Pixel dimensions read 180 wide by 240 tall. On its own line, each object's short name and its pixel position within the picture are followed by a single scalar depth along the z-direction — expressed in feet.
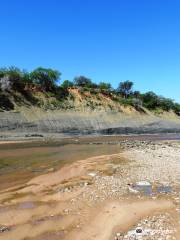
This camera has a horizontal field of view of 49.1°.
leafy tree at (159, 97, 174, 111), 160.21
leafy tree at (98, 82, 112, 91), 150.83
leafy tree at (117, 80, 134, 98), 158.08
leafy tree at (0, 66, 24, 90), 106.07
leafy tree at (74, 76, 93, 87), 148.32
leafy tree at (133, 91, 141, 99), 160.47
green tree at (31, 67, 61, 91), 121.98
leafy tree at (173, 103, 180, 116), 166.18
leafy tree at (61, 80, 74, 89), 131.62
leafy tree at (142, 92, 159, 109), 156.58
